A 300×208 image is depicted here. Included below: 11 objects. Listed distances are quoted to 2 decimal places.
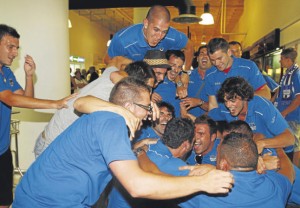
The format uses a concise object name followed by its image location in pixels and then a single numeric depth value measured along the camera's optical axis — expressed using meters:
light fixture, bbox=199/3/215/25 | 5.64
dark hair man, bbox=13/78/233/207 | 0.89
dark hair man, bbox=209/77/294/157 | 1.82
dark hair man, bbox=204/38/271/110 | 2.13
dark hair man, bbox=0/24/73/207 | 1.79
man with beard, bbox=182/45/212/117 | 2.62
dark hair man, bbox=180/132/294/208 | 1.13
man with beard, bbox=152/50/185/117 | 2.34
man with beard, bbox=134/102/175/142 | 2.10
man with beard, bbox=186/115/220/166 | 2.02
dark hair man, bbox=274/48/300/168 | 3.00
